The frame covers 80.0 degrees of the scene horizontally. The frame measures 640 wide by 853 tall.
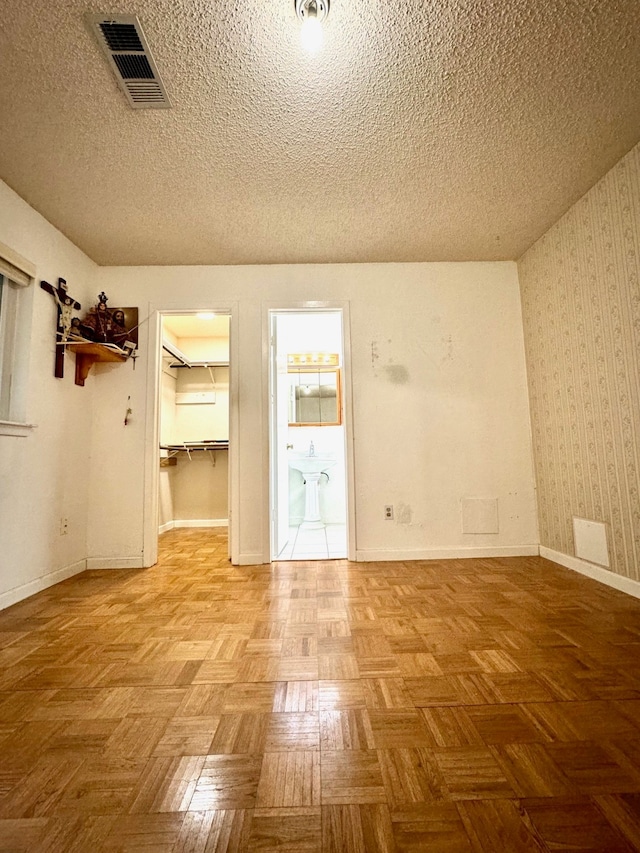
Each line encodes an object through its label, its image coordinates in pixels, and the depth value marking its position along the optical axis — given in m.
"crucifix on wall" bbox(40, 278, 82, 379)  2.65
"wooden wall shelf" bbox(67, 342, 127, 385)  2.81
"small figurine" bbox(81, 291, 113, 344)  2.87
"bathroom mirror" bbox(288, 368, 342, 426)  4.92
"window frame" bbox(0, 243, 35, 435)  2.34
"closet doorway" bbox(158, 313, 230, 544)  4.73
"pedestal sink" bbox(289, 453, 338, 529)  4.34
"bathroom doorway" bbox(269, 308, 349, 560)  4.35
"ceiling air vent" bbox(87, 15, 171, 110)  1.41
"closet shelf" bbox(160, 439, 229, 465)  4.64
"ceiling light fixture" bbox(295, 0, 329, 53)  1.34
